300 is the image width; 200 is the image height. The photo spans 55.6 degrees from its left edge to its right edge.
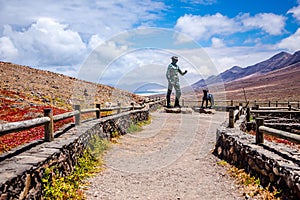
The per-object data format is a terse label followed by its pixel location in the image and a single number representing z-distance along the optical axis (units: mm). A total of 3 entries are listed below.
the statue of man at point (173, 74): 24750
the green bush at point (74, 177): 5066
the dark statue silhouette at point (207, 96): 28408
